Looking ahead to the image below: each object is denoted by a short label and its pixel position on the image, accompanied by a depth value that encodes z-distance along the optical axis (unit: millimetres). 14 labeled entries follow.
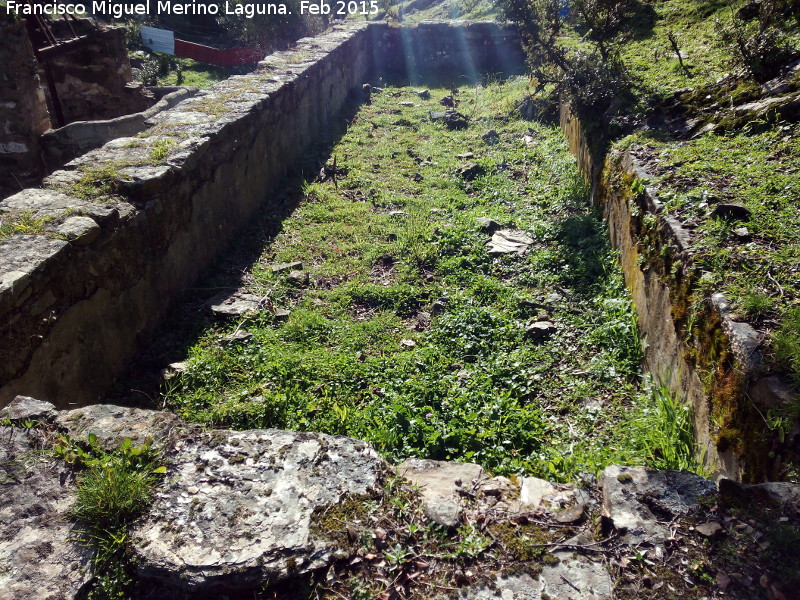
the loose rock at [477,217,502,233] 5480
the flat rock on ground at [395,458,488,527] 2145
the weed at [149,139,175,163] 4359
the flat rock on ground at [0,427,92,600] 1797
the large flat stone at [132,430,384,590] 1893
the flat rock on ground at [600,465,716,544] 1960
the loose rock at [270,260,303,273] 4957
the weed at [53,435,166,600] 1884
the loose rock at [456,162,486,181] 6941
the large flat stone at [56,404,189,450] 2361
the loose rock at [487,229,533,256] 5113
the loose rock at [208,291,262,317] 4234
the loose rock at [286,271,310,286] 4785
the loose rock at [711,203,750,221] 3289
